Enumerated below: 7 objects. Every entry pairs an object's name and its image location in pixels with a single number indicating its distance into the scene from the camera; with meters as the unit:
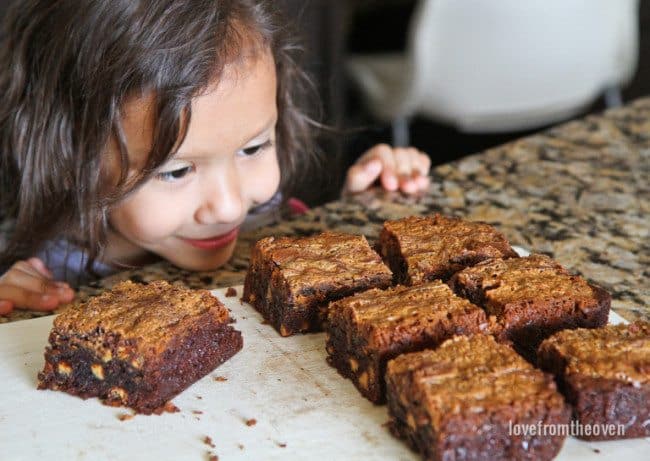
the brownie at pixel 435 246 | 0.42
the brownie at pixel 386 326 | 0.37
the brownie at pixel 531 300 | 0.38
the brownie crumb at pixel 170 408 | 0.37
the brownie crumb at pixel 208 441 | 0.35
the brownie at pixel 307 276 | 0.41
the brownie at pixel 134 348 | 0.37
